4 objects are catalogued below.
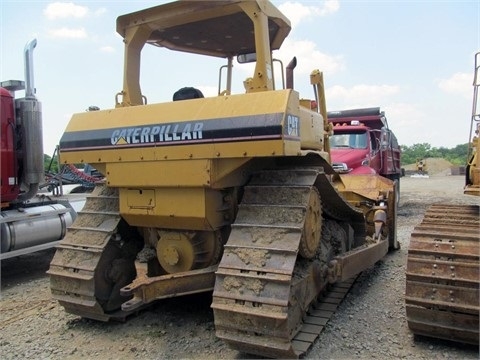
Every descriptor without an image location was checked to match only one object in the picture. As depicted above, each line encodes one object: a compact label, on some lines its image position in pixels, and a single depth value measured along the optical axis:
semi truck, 6.37
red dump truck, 10.38
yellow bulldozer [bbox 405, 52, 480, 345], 3.34
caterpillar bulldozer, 3.24
